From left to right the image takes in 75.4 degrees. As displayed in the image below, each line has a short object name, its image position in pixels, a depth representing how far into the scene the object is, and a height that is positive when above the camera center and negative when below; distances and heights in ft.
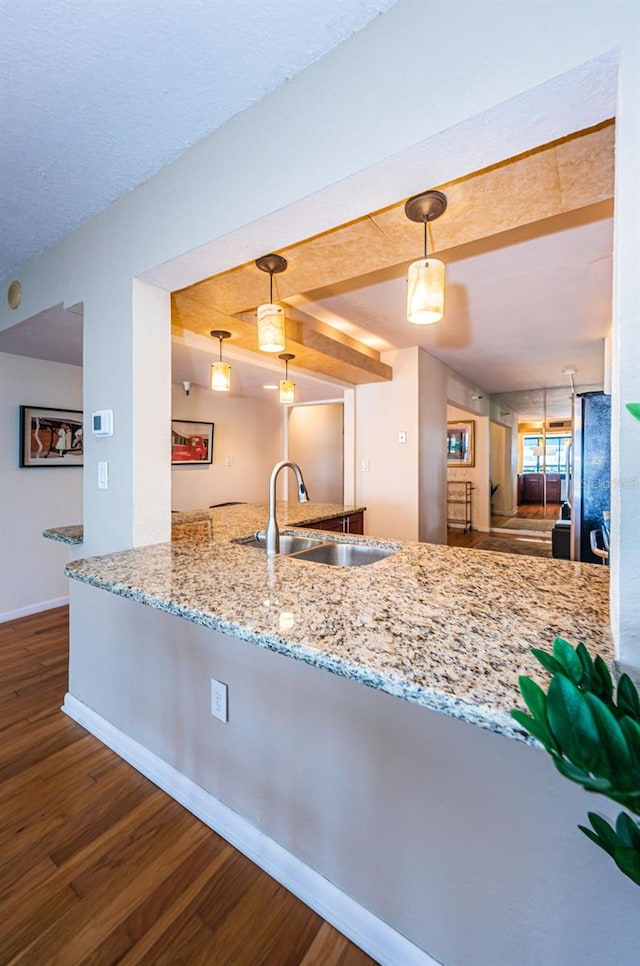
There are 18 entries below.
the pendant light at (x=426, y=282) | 4.21 +1.97
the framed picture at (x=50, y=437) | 11.14 +1.00
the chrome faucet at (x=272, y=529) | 5.65 -0.76
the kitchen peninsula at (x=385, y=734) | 2.71 -2.31
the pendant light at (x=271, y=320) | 5.58 +2.08
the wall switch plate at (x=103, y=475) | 5.90 -0.03
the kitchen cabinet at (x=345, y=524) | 9.90 -1.27
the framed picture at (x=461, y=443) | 22.49 +1.70
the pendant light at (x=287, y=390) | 10.07 +2.04
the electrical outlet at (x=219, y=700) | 4.65 -2.57
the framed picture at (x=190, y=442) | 14.79 +1.16
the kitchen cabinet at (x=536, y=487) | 22.91 -0.71
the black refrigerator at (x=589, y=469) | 8.65 +0.12
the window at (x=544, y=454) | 21.81 +1.14
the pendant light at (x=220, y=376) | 8.34 +1.97
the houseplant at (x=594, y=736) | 1.32 -0.90
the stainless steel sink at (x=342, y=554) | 6.34 -1.27
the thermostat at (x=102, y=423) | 5.76 +0.71
